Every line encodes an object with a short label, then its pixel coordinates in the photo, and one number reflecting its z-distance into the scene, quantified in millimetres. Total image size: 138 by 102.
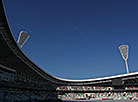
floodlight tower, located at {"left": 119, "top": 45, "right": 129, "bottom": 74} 79012
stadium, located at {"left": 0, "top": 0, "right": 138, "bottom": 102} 29806
